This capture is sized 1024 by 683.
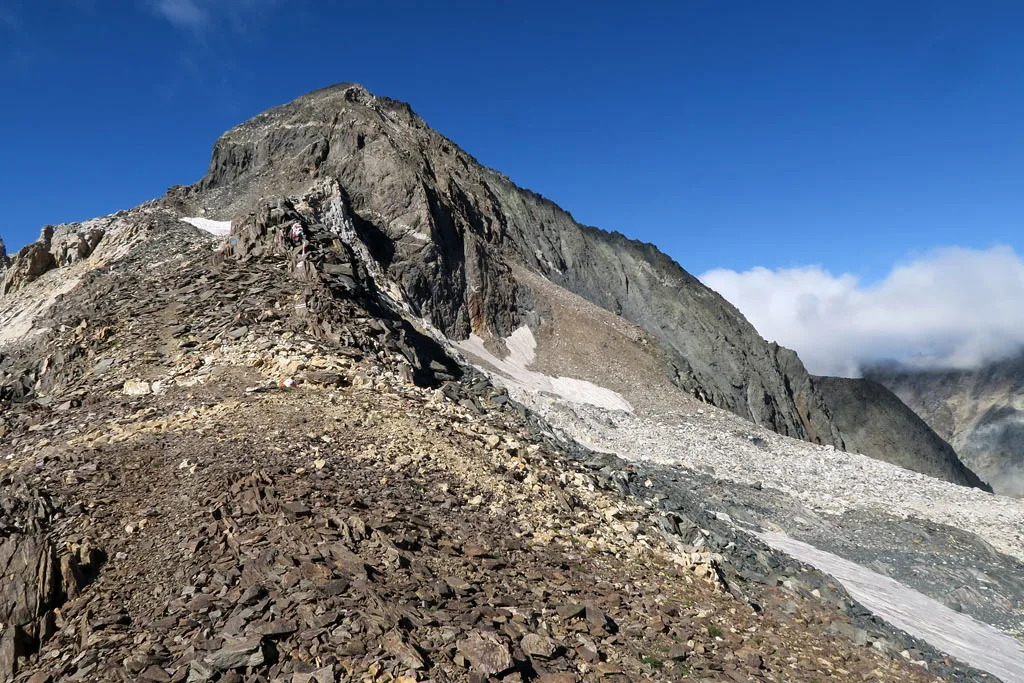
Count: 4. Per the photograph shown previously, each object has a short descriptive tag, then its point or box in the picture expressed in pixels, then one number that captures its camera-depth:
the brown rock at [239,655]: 5.31
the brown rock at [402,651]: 5.46
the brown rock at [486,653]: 5.71
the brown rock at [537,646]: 6.30
